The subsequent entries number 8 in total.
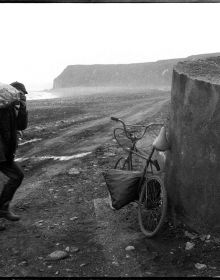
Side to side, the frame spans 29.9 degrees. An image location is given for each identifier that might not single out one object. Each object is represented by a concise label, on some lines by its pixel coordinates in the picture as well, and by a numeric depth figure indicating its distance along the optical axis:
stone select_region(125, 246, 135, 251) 4.66
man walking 5.14
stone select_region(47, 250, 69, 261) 4.54
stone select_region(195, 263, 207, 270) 4.15
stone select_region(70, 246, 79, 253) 4.70
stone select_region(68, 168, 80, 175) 8.02
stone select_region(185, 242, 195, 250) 4.54
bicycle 4.99
